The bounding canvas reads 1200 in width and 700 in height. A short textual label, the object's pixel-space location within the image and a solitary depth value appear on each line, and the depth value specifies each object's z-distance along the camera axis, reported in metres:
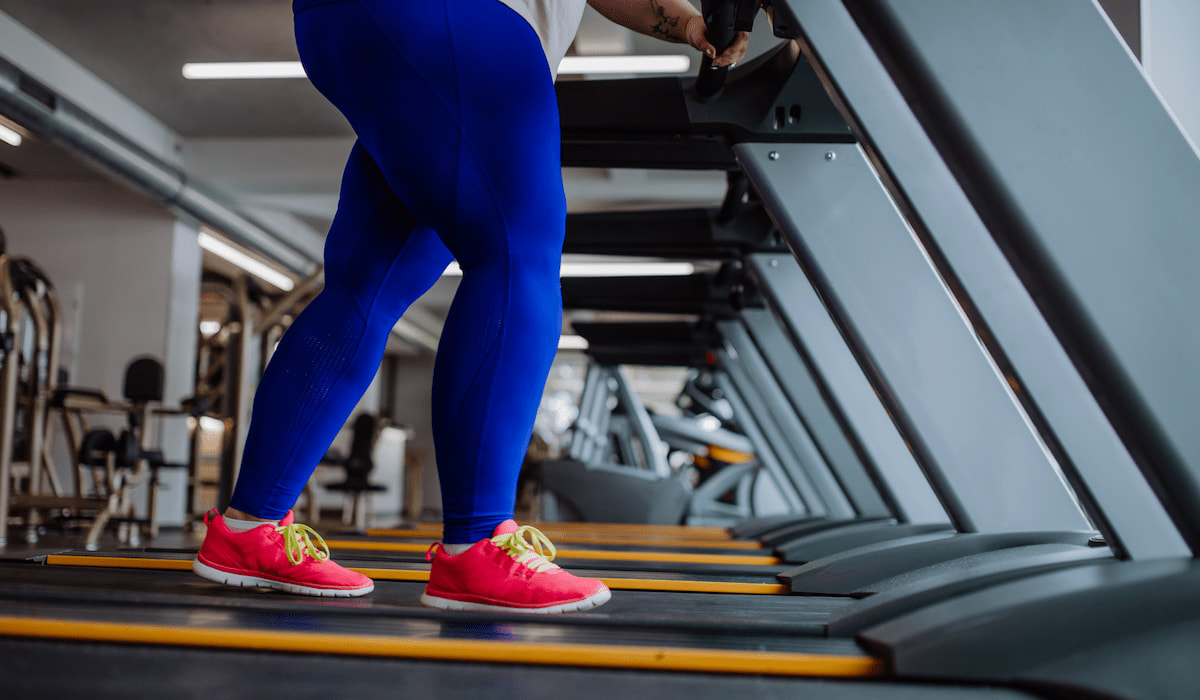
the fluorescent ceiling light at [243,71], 6.68
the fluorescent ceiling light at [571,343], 16.98
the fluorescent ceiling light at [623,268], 11.29
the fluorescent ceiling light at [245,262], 9.39
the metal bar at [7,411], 4.01
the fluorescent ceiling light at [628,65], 6.27
